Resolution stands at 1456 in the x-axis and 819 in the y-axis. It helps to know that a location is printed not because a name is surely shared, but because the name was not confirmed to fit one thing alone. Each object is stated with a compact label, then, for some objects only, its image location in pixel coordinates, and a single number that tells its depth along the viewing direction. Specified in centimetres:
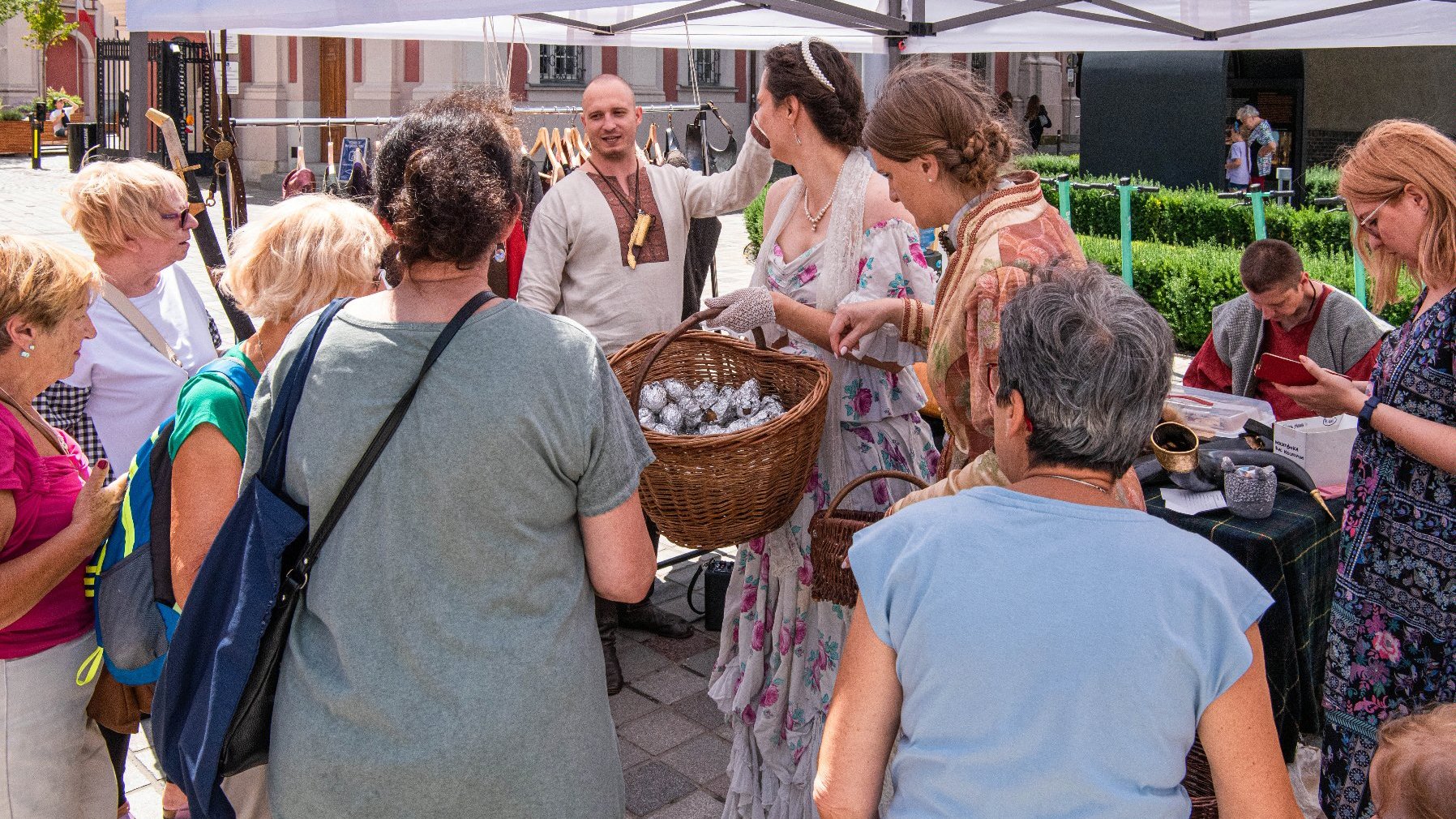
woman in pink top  223
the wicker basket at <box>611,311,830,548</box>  249
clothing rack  714
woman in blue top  137
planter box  2670
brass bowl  315
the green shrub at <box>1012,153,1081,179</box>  1433
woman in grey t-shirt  170
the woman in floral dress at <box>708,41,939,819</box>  296
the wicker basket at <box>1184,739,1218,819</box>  178
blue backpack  215
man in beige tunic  392
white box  332
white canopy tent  485
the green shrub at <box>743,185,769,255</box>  1269
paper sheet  310
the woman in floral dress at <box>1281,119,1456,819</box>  240
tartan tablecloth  297
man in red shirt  386
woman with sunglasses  298
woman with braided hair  215
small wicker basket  251
